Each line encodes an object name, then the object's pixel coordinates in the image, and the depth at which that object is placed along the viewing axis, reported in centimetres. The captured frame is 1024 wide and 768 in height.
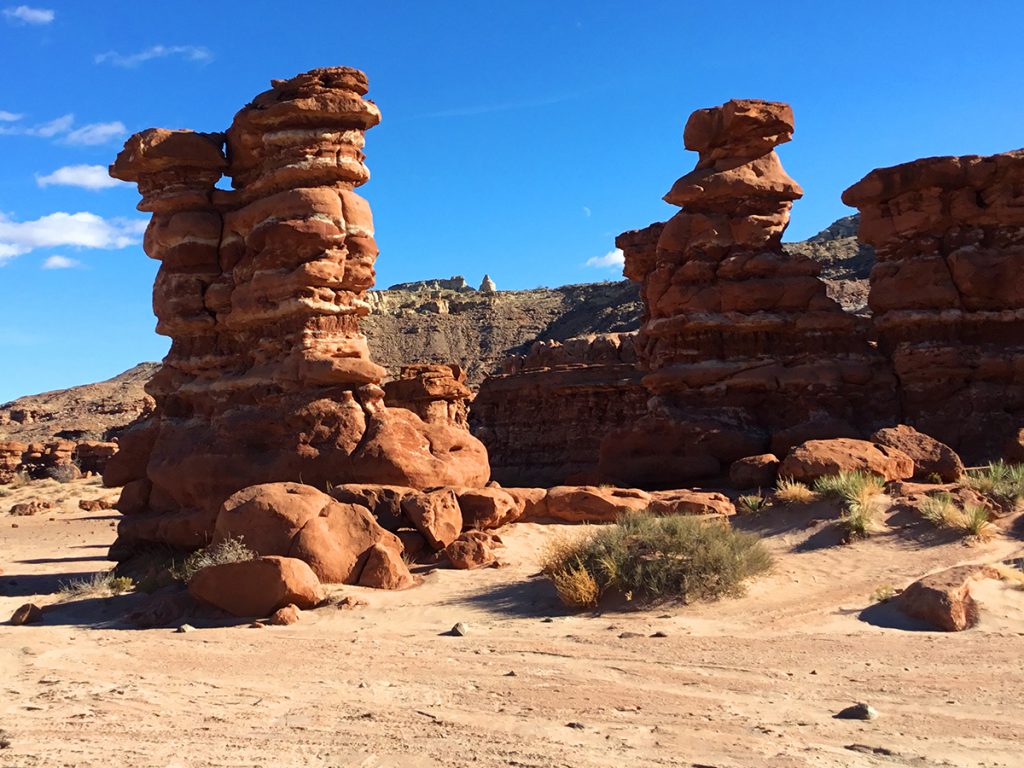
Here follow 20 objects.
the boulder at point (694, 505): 1256
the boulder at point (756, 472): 1402
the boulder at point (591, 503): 1294
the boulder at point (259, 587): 895
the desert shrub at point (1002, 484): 1107
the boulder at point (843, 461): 1262
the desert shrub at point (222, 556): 955
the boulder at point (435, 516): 1107
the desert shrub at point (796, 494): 1195
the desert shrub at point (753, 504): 1227
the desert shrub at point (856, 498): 1068
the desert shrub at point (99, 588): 1126
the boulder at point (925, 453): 1324
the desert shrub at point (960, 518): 1006
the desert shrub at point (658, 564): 886
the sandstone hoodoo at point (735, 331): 1667
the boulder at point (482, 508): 1212
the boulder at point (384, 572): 1001
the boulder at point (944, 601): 729
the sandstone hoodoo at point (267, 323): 1238
